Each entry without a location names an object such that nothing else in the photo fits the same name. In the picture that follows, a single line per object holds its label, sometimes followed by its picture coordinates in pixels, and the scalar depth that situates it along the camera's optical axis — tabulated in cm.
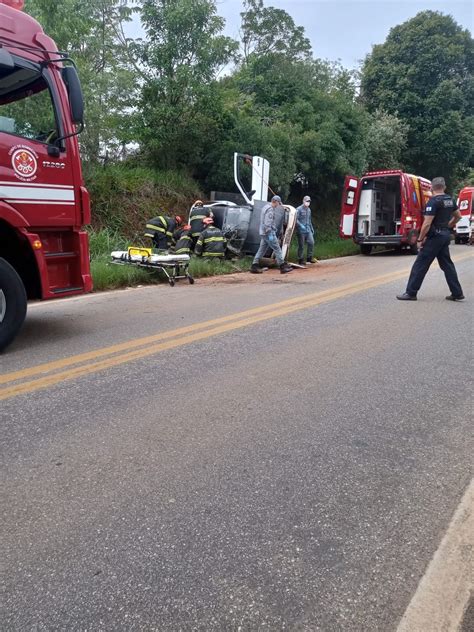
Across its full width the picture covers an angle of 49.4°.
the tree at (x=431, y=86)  2472
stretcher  934
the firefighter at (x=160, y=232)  1140
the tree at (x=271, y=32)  2264
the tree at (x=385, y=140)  2314
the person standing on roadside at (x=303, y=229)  1329
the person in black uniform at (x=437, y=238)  744
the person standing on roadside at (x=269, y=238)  1102
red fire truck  462
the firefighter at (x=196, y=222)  1180
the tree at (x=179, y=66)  1254
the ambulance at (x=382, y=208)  1576
